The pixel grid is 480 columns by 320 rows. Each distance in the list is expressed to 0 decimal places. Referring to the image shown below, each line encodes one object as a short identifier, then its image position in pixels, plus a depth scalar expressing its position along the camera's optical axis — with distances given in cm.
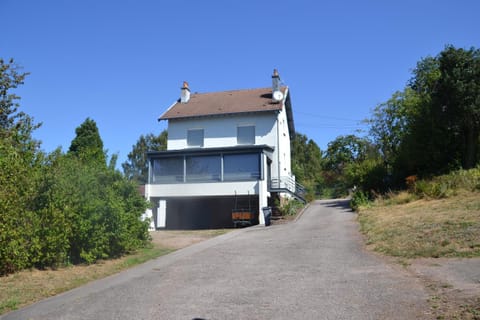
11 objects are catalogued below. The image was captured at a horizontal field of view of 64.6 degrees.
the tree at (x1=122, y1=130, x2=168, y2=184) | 5199
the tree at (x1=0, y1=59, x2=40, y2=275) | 857
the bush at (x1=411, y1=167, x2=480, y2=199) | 1736
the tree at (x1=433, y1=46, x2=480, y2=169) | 1942
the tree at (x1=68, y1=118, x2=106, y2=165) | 3288
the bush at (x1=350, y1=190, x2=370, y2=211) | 2155
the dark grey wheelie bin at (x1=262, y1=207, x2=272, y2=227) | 2042
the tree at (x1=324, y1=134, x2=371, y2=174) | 4459
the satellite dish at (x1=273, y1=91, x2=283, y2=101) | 2731
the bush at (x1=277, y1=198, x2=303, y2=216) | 2177
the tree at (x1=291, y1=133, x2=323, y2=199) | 5438
